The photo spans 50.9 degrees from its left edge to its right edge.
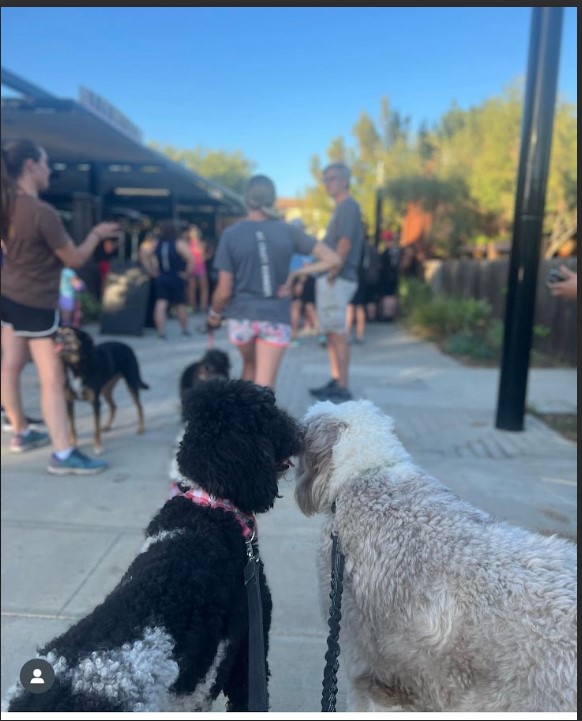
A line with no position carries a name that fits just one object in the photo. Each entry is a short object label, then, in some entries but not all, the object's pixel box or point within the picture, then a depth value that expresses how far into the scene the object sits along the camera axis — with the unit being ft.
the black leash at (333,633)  5.31
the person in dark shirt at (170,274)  38.17
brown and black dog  16.87
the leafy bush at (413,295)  50.62
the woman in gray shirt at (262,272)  15.70
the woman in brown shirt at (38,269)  13.82
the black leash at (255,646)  5.33
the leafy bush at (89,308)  41.27
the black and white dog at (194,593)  4.46
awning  25.36
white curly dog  4.30
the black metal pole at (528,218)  17.47
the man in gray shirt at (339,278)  20.40
